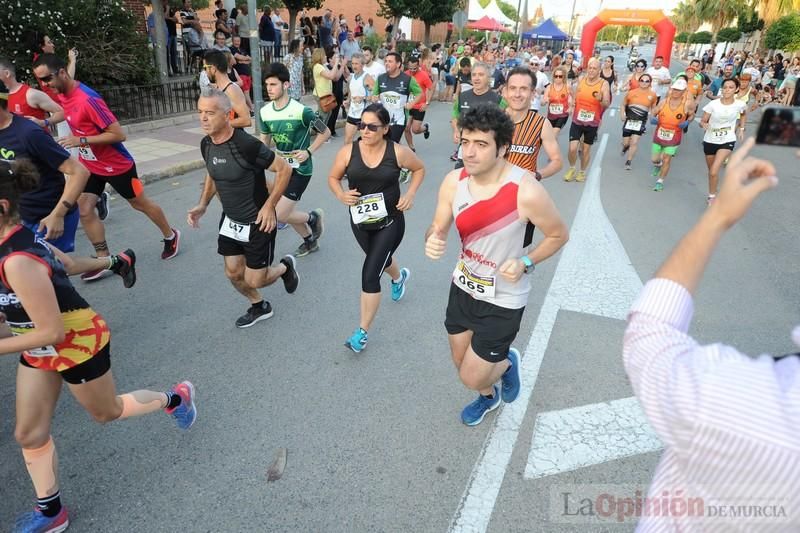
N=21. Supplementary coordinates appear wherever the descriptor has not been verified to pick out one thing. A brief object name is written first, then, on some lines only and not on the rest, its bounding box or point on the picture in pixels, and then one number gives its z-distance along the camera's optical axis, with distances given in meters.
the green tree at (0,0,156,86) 9.19
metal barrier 10.58
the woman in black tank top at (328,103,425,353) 3.87
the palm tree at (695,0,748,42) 52.69
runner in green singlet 5.10
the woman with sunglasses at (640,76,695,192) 8.46
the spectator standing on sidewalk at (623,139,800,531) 0.92
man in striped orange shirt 4.65
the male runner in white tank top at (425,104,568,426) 2.59
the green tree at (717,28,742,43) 44.22
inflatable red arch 21.75
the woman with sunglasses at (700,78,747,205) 7.58
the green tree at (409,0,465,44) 24.95
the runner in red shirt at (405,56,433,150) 10.05
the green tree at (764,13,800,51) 28.36
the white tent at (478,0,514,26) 32.03
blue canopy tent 38.09
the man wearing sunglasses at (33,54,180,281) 4.54
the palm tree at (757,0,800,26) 32.37
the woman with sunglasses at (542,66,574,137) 9.48
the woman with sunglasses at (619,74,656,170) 9.38
